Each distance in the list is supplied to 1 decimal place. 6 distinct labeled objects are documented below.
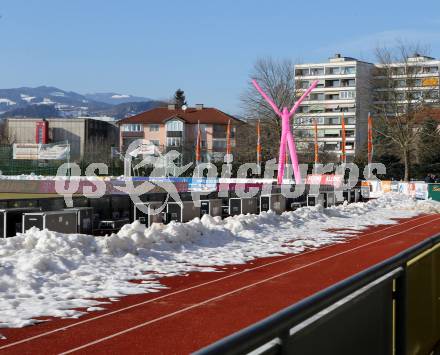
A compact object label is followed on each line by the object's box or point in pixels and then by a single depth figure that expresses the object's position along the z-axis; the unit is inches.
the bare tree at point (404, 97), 2839.6
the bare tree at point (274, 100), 3388.8
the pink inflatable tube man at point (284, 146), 1999.3
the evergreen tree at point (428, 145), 3024.1
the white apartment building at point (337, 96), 5374.0
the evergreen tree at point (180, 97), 6535.4
